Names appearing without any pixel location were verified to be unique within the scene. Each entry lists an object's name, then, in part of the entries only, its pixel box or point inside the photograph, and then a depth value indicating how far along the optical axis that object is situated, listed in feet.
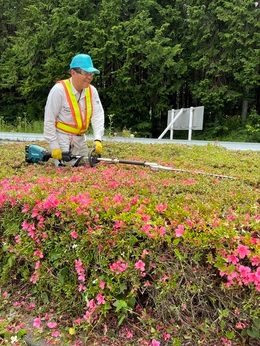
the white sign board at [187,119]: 37.27
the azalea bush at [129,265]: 6.79
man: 13.29
